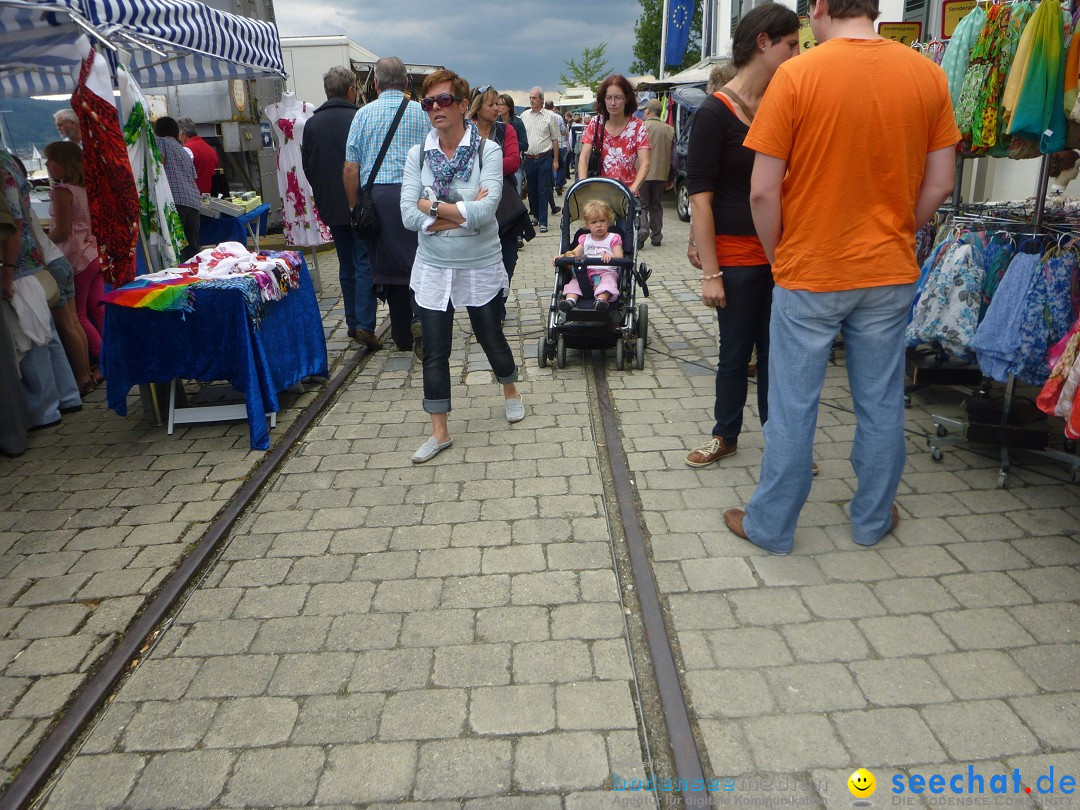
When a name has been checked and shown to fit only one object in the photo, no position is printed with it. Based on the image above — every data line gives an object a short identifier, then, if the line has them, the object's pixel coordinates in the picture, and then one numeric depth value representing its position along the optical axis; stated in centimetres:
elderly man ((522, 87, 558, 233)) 1248
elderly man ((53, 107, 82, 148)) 664
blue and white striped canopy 472
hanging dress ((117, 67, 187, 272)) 491
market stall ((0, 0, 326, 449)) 472
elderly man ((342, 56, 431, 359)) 600
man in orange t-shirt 287
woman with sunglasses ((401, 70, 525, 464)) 430
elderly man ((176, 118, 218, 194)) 962
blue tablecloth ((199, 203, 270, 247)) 882
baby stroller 597
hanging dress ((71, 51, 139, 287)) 460
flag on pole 2414
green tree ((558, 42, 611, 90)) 6334
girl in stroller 606
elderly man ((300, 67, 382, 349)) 675
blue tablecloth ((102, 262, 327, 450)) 489
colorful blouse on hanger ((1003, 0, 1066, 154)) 365
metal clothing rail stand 396
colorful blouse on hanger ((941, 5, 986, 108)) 420
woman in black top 349
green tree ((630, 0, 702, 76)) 4890
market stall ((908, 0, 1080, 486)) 367
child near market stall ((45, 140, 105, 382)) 609
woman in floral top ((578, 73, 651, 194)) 778
